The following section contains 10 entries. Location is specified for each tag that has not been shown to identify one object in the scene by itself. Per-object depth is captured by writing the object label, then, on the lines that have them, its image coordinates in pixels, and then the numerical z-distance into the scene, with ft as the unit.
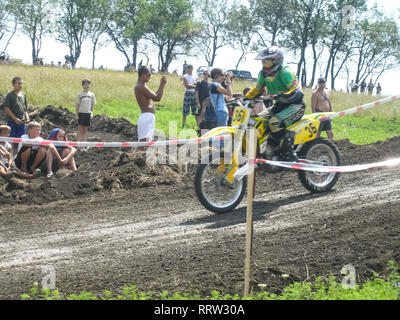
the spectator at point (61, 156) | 33.92
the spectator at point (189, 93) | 47.45
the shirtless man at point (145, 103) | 33.35
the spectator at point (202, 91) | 43.73
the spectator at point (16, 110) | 36.96
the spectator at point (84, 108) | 43.39
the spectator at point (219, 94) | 35.35
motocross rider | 26.30
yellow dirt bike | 25.71
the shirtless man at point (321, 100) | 45.10
